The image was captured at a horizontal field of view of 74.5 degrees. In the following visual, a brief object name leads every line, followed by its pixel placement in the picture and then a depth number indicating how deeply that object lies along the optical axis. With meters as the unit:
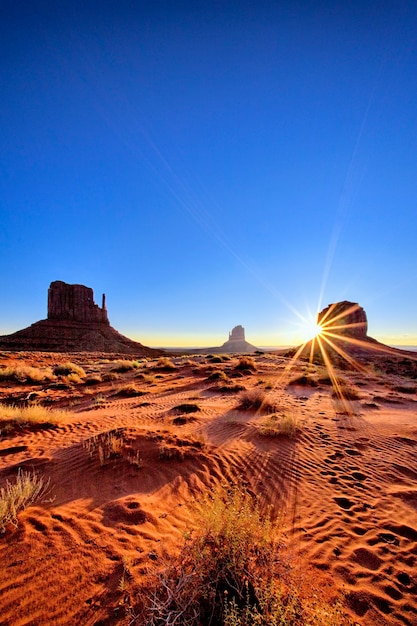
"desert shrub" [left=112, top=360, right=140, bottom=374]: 20.97
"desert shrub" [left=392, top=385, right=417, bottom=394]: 16.02
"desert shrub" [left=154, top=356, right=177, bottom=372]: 21.37
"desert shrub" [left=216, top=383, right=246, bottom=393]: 14.11
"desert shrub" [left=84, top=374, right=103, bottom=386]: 16.19
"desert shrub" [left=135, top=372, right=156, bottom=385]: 16.52
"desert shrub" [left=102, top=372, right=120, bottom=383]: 17.03
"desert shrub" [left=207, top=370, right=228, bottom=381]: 16.95
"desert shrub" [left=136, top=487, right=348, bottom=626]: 2.26
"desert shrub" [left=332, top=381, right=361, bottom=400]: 13.35
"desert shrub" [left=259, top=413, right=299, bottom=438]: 7.63
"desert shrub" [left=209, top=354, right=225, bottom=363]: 26.30
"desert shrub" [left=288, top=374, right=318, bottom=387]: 16.58
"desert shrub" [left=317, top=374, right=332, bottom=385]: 17.19
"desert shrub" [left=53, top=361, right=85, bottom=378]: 18.62
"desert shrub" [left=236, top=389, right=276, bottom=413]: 10.57
